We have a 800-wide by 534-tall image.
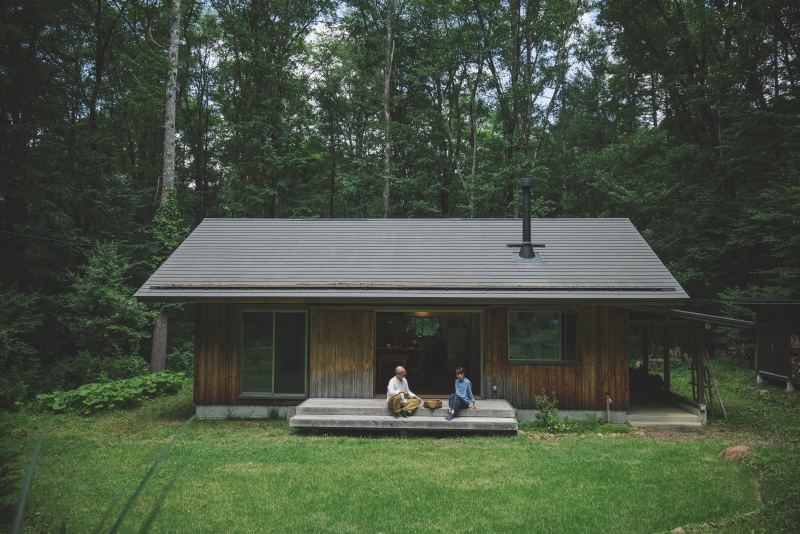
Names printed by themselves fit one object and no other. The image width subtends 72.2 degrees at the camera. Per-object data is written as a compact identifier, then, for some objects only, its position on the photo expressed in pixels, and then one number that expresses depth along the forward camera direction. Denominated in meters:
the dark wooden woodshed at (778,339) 14.06
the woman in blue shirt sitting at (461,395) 10.23
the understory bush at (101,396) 12.01
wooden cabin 10.88
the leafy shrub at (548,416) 10.46
